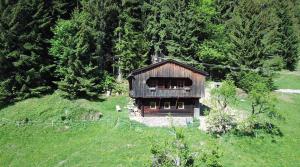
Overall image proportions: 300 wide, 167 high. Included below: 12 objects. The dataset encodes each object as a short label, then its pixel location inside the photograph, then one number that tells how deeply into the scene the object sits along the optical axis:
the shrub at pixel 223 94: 51.88
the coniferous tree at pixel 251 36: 70.44
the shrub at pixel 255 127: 51.34
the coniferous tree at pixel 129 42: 66.50
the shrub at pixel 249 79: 64.81
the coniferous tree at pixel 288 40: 89.38
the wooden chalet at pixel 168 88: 55.25
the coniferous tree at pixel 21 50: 59.06
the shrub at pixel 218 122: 51.50
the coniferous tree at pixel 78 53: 60.19
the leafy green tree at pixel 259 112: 51.50
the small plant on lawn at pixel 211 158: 32.16
